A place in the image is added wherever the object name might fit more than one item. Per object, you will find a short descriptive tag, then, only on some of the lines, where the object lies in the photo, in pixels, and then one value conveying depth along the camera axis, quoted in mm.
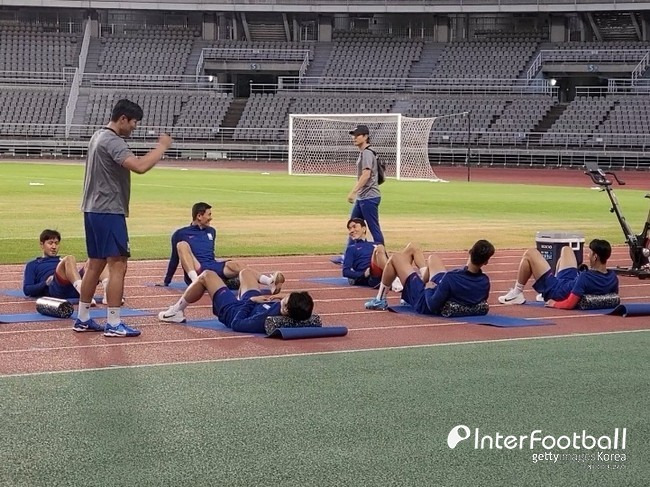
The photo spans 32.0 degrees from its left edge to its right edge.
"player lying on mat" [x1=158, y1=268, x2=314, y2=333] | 9531
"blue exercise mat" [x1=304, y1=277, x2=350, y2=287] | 13727
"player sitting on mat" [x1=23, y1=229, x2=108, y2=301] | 11195
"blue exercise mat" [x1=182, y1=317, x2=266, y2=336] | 10102
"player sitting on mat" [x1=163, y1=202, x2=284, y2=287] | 12172
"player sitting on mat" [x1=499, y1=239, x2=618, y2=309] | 11322
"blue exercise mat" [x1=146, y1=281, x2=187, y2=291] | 13053
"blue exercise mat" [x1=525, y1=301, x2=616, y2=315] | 11234
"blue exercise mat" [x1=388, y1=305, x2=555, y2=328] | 10495
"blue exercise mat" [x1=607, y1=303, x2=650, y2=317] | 11039
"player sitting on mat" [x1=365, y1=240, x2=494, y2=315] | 10391
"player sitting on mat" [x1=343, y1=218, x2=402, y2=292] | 13016
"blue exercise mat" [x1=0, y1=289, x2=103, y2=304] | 11500
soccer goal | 50156
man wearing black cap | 14883
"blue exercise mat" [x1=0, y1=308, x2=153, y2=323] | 10383
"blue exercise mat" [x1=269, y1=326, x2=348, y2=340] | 9508
